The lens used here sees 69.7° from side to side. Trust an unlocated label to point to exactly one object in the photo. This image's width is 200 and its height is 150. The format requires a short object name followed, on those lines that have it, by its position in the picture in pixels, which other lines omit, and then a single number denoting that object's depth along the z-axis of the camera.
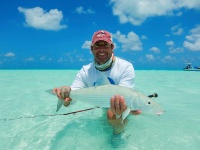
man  2.01
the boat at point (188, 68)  26.70
